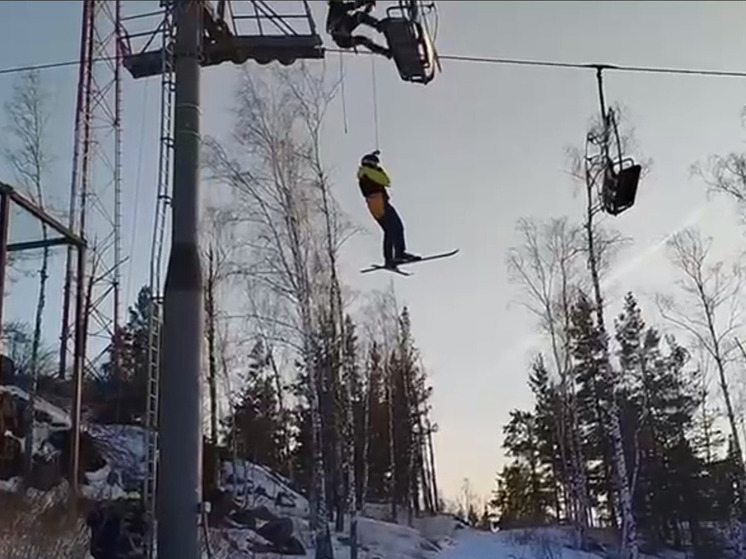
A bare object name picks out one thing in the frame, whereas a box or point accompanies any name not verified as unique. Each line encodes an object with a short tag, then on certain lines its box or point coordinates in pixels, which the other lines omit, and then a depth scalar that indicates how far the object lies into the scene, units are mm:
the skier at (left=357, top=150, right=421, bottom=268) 8102
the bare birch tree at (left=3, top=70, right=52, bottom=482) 13734
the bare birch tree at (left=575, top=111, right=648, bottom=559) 15234
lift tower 7555
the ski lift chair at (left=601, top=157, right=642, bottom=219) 8344
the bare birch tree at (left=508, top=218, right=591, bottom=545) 19547
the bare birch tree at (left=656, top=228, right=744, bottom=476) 19547
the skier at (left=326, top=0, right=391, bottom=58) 8125
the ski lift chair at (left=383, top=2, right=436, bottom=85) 7855
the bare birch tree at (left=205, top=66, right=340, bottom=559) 16531
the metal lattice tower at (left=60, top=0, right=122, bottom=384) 15977
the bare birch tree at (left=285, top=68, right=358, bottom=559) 16484
